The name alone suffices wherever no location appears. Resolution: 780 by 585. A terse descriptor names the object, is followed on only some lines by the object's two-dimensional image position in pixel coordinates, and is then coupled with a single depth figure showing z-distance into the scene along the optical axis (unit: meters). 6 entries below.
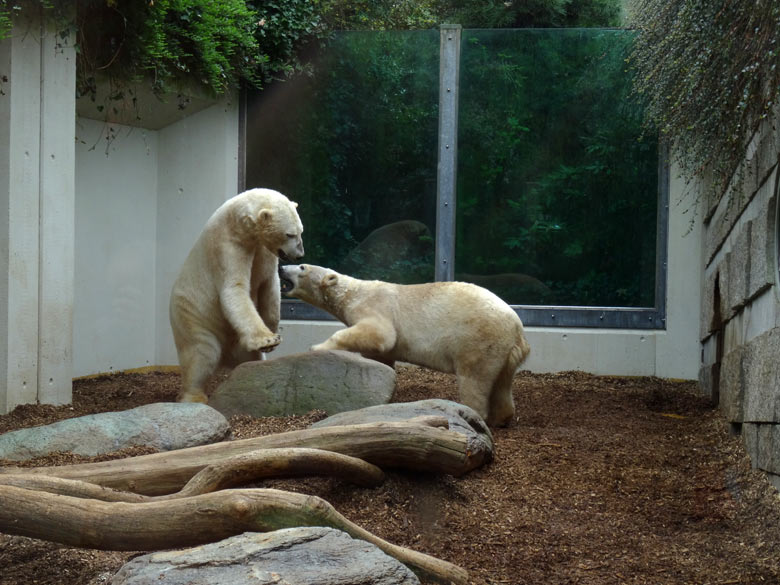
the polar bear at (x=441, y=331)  5.33
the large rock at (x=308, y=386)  5.01
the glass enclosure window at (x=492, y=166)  8.17
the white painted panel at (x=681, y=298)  7.98
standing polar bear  5.50
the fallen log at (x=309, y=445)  3.41
